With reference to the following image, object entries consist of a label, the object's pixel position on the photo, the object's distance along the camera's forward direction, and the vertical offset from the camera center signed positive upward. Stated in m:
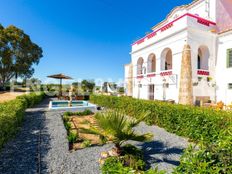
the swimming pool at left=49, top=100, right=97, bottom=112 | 12.77 -1.53
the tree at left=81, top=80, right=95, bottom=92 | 45.44 +2.12
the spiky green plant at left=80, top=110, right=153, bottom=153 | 4.07 -1.00
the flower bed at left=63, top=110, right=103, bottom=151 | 5.62 -1.95
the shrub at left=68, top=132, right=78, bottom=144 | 5.86 -1.91
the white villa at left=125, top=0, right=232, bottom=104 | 12.71 +3.40
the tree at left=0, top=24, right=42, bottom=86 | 31.38 +8.18
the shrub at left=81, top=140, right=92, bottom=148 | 5.42 -1.97
